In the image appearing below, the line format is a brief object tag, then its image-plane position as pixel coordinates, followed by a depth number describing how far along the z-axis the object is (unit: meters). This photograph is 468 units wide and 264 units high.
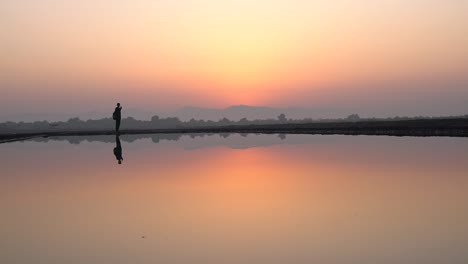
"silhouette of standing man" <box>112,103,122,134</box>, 54.01
